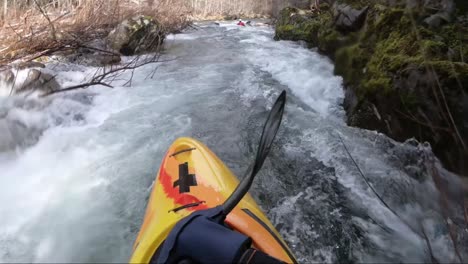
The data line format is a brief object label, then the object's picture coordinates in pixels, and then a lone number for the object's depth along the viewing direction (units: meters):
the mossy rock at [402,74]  2.62
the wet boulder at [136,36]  7.90
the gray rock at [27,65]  4.85
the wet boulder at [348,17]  4.89
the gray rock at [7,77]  4.63
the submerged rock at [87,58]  6.69
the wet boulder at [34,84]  4.73
